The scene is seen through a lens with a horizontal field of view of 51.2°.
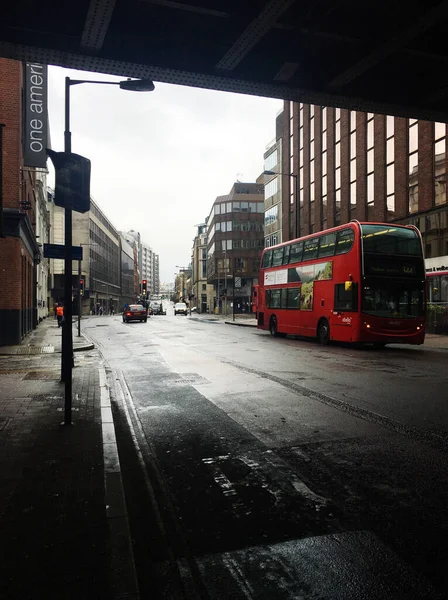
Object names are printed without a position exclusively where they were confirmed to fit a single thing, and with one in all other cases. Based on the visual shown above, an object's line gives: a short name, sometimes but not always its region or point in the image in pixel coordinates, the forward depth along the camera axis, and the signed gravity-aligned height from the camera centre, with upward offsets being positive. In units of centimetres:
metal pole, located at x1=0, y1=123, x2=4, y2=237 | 803 +142
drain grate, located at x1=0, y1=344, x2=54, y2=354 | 1552 -157
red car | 4372 -96
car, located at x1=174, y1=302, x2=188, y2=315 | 7743 -96
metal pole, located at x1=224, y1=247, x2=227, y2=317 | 7388 +524
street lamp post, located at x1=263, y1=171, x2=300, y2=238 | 2808 +527
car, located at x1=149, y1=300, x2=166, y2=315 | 7994 -79
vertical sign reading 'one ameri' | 2023 +829
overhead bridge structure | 594 +376
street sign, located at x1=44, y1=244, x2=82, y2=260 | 984 +115
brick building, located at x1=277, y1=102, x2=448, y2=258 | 2828 +968
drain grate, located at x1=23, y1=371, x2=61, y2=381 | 984 -157
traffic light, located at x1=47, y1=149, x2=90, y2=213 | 608 +167
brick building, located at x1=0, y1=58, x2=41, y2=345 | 1781 +398
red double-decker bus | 1553 +60
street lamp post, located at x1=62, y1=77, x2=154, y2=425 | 583 +72
